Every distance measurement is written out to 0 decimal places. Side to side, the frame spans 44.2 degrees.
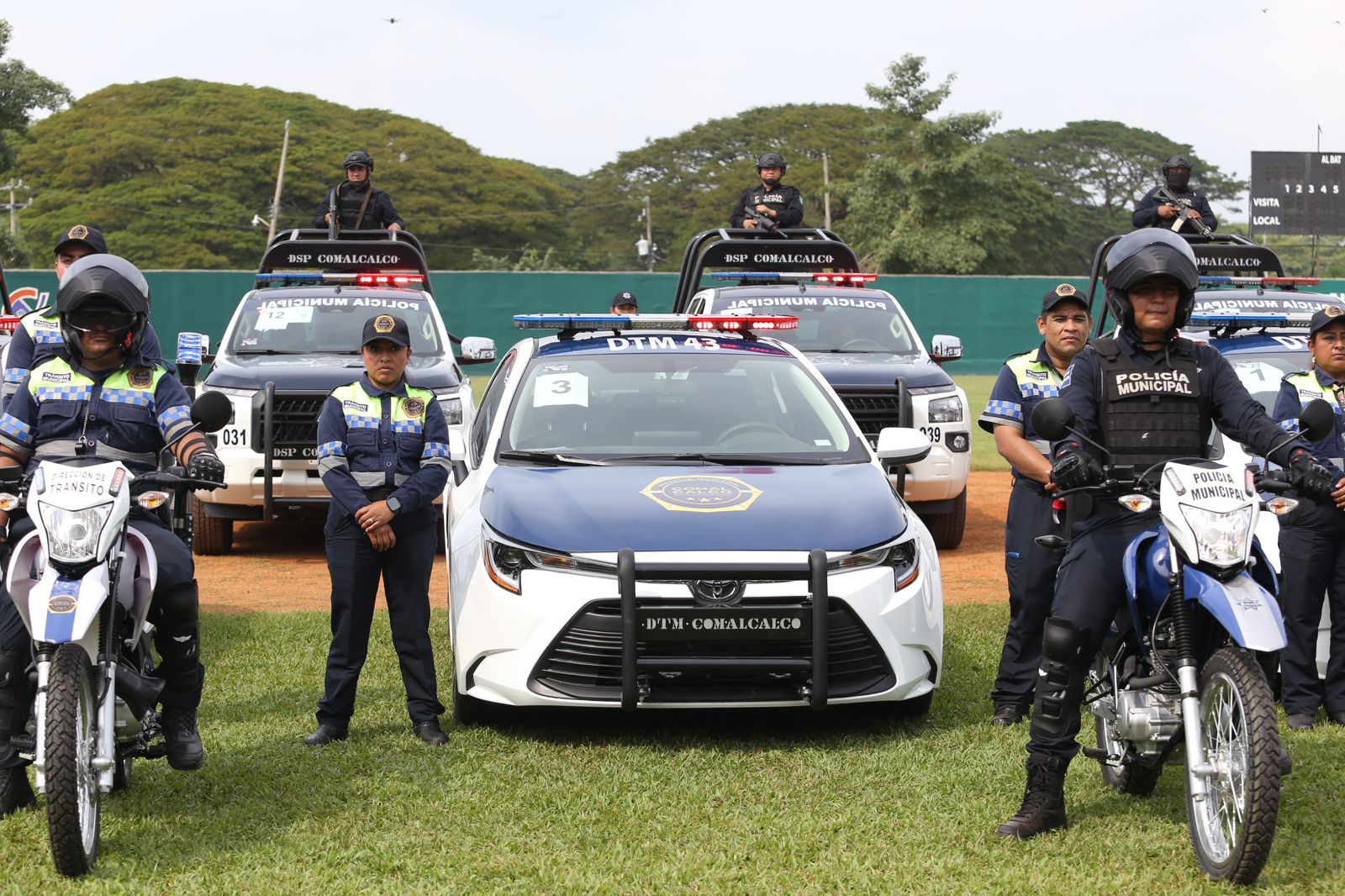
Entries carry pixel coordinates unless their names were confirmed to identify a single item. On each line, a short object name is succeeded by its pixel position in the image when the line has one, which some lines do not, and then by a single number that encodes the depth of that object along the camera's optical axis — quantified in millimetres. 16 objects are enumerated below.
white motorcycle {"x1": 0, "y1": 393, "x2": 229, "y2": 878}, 4742
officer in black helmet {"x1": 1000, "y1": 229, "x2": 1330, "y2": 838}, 5219
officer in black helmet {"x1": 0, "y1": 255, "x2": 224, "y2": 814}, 5531
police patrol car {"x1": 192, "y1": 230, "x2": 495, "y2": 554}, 11195
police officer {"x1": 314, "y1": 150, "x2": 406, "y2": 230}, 14930
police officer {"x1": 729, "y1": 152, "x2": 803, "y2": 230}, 15398
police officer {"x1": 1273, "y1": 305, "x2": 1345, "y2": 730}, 6805
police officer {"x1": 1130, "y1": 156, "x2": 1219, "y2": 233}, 12844
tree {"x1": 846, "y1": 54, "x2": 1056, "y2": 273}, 52531
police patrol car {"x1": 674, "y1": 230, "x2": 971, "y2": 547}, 11820
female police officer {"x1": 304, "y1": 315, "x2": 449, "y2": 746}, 6477
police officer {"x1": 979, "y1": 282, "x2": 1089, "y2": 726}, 6785
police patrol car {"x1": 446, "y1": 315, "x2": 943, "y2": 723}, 6164
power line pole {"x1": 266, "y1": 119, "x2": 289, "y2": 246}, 61406
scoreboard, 34062
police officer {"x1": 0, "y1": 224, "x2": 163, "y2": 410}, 7535
